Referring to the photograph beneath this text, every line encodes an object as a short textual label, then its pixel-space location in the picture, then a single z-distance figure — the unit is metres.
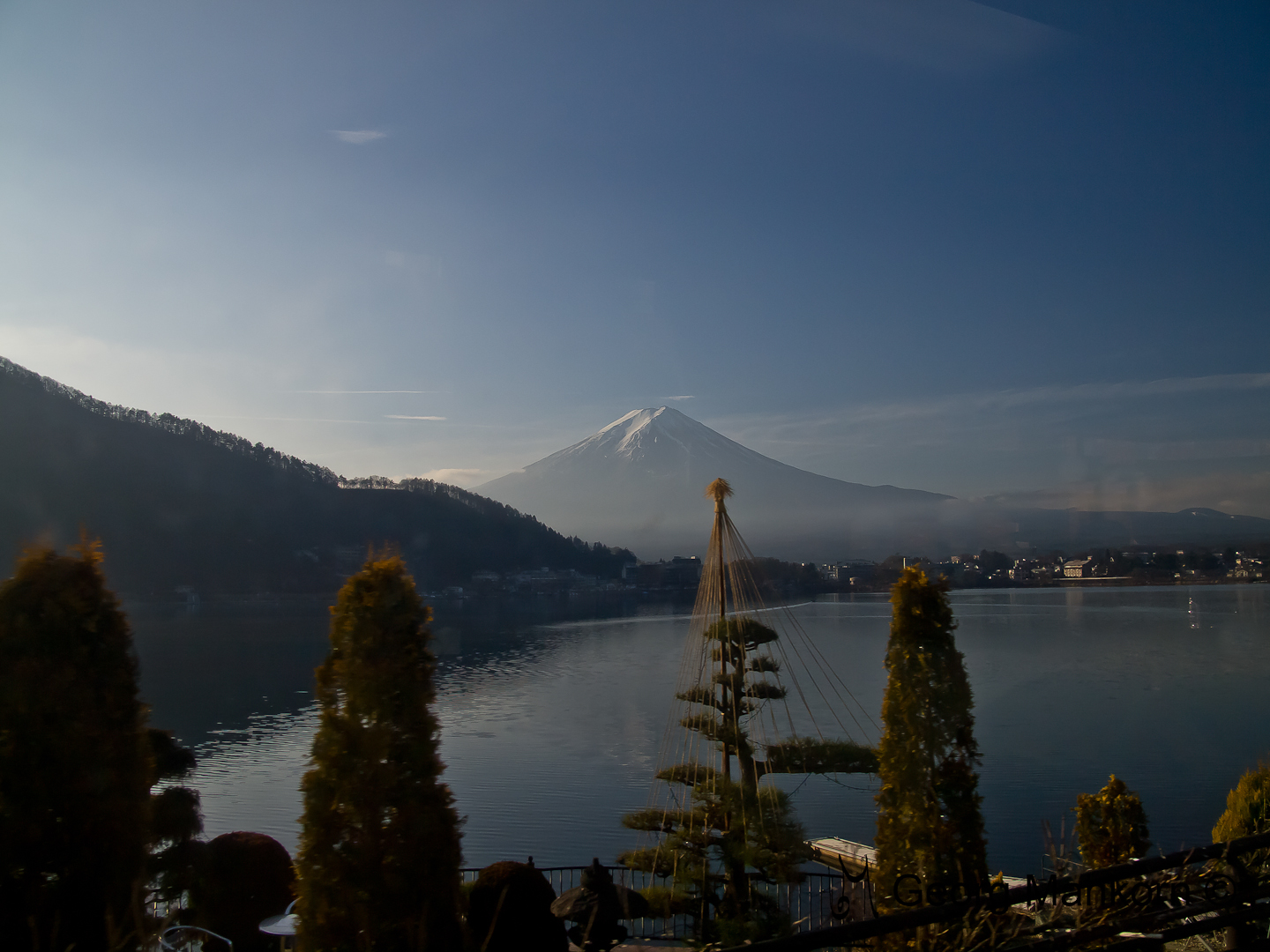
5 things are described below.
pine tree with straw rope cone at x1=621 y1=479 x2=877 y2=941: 5.80
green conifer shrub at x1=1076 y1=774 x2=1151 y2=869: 6.06
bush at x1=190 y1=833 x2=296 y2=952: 5.82
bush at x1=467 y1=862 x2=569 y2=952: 4.83
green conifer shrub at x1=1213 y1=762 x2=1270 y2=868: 5.62
